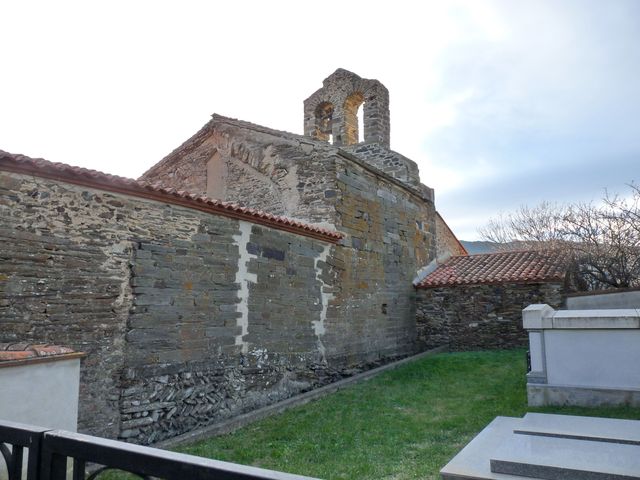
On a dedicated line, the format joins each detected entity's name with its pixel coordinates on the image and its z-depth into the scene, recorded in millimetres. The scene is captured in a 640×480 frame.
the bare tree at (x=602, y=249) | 10398
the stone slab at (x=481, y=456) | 3482
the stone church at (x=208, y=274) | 4598
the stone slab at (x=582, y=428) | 3999
